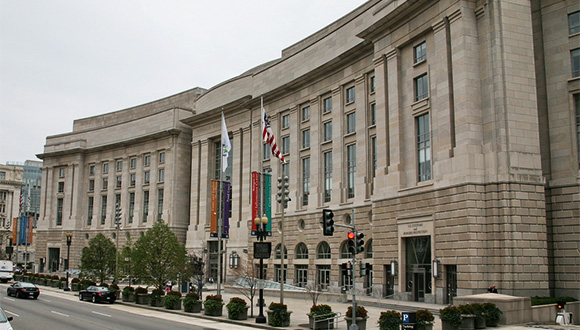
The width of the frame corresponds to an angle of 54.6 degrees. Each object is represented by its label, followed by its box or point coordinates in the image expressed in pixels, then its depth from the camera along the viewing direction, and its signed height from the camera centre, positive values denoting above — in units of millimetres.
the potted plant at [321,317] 27984 -3707
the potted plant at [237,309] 32781 -3928
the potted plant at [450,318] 26641 -3513
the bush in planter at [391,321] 25641 -3549
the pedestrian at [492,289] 33656 -2734
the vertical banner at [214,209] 45375 +2671
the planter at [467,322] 27214 -3780
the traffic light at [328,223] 25425 +857
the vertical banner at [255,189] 50094 +5004
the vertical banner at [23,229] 83938 +1552
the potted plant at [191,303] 37688 -4132
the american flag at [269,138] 35219 +6484
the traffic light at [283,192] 32125 +2843
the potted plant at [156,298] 42281 -4283
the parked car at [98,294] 45719 -4419
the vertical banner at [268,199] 43700 +3635
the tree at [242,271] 56756 -3258
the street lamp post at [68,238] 63509 +151
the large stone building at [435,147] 35844 +7457
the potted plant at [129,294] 46031 -4363
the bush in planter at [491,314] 28156 -3505
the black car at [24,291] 46656 -4237
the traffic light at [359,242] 26422 +19
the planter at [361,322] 27328 -3848
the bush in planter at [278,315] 29797 -3856
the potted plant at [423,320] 25344 -3453
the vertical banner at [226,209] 49438 +2884
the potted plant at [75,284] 59741 -4715
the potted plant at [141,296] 44294 -4349
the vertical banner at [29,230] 86312 +1466
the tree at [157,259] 44219 -1442
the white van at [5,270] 70625 -3885
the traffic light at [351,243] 26203 -30
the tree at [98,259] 56616 -1904
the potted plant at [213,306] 35469 -4097
